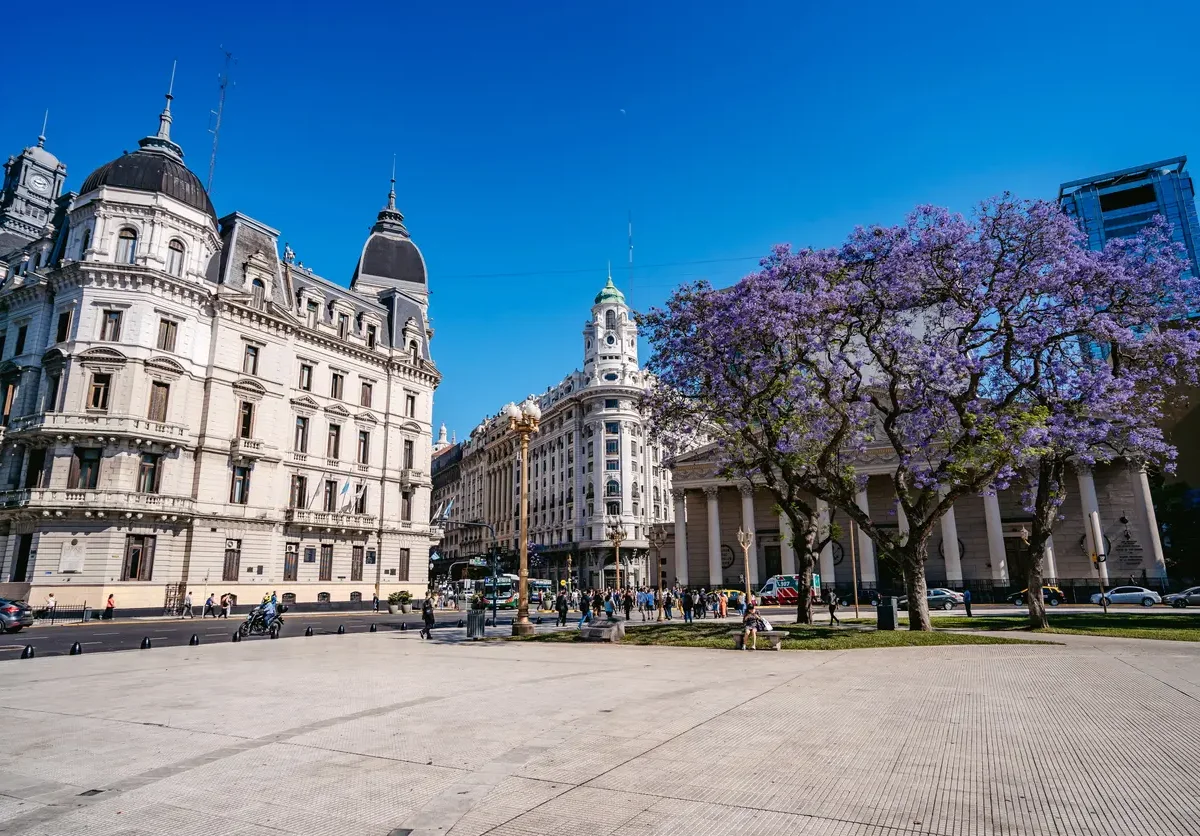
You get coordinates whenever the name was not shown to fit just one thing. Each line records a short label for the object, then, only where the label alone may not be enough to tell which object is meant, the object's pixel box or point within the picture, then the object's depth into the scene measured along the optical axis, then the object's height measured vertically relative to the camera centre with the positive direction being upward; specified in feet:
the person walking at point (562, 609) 110.83 -6.27
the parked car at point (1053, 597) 144.87 -6.81
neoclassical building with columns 157.38 +7.73
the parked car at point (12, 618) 88.94 -5.26
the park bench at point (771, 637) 63.36 -6.50
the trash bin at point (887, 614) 75.17 -5.19
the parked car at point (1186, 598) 125.08 -6.39
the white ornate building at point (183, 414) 116.78 +30.88
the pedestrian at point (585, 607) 107.18 -5.86
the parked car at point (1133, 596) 132.36 -6.31
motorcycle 87.97 -6.47
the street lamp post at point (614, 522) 266.06 +18.01
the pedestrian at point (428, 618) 85.35 -5.80
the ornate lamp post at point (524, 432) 81.51 +16.67
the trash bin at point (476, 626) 82.48 -6.47
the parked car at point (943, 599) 144.34 -6.98
